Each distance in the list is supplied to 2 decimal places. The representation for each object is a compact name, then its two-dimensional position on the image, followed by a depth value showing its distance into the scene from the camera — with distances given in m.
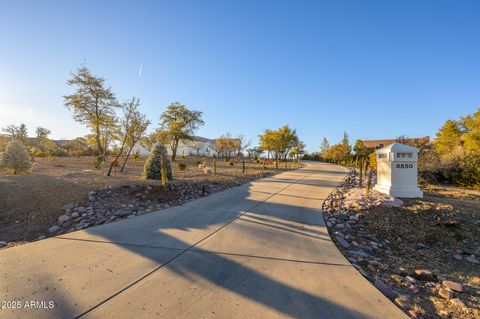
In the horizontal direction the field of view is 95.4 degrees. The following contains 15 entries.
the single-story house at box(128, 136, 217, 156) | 53.53
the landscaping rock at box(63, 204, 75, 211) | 5.98
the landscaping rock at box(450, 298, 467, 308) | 2.56
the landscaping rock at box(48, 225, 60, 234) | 5.00
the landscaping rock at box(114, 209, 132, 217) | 5.71
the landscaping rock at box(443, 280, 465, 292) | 2.93
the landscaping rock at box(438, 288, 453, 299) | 2.74
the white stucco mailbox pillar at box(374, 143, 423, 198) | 7.35
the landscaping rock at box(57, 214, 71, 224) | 5.42
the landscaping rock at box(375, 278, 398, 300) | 2.66
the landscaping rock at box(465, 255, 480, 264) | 4.16
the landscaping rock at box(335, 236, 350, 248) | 4.27
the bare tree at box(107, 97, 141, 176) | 12.59
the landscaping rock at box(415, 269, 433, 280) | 3.29
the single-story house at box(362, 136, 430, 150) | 61.05
